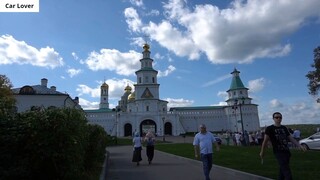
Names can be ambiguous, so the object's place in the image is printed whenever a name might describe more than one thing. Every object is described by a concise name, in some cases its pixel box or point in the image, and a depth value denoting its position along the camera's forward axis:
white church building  62.37
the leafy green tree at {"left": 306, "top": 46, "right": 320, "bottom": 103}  26.77
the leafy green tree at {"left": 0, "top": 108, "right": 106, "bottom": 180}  5.17
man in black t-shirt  5.40
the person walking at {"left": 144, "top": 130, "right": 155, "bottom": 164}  12.42
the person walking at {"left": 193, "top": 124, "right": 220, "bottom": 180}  7.06
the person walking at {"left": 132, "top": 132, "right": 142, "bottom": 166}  12.06
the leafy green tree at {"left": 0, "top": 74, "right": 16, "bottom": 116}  27.41
